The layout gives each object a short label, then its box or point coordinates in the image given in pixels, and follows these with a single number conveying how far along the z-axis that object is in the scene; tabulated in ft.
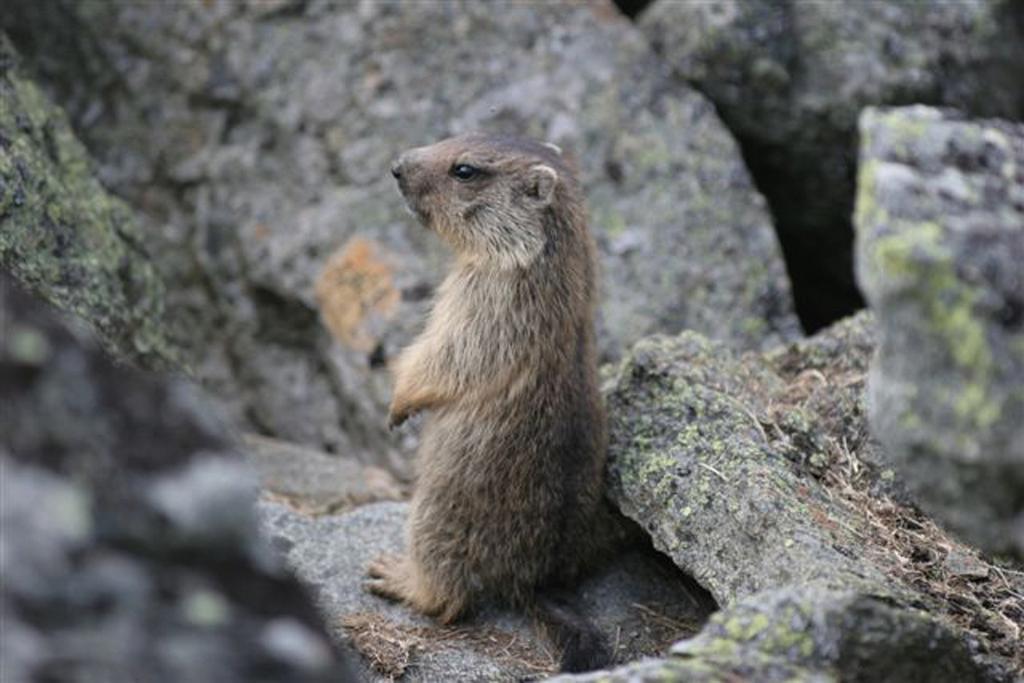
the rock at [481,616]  46.44
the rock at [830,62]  64.69
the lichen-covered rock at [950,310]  28.55
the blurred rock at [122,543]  23.27
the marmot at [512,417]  48.39
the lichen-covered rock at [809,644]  31.71
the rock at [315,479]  57.41
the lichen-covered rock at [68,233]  49.14
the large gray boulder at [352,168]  63.93
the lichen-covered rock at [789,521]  33.73
